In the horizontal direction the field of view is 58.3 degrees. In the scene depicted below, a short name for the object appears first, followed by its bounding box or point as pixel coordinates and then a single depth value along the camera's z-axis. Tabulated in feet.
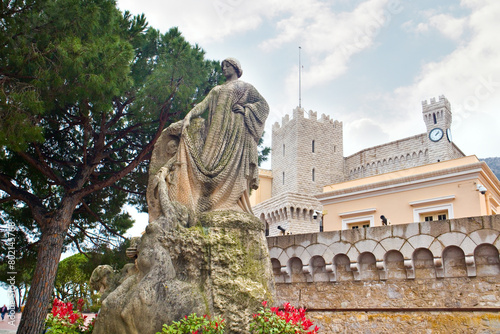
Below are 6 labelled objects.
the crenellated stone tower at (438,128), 129.49
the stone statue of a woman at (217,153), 15.78
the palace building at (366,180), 63.62
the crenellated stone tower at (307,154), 143.43
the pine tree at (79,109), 28.66
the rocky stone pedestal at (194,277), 12.64
